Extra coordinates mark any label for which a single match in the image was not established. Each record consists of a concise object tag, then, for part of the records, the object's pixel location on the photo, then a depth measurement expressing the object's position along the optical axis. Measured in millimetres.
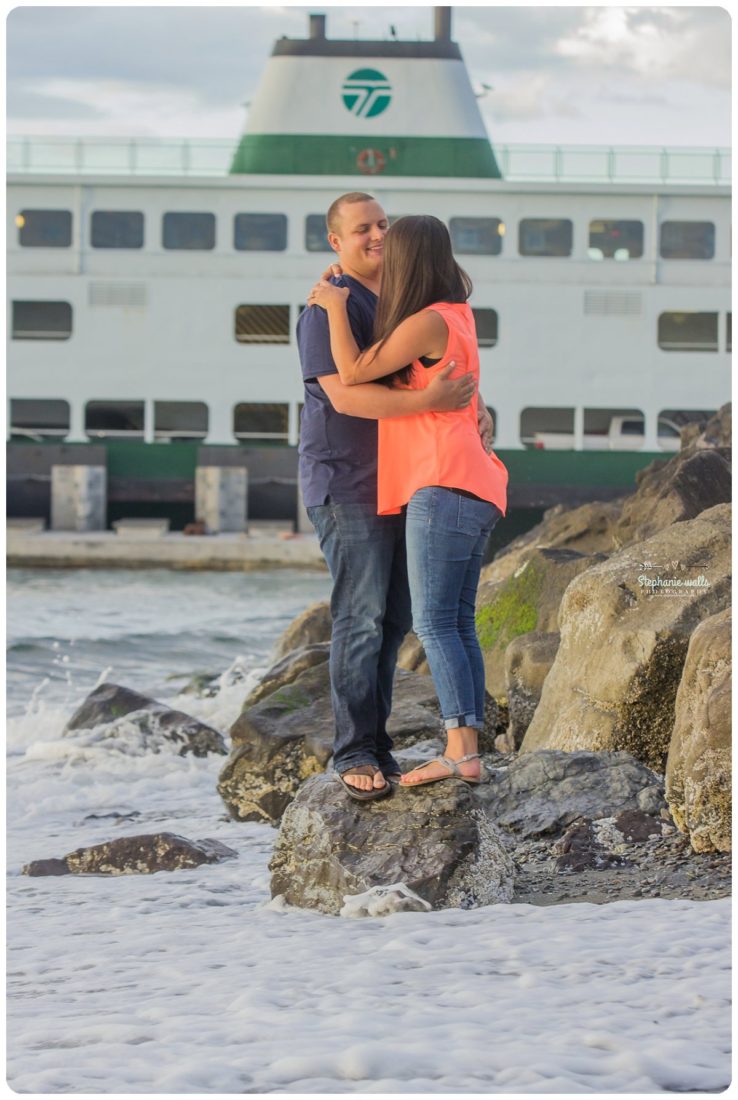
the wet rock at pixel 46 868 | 10562
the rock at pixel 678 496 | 15485
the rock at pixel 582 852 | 9147
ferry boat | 39817
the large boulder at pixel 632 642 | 10377
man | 7939
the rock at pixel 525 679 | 12585
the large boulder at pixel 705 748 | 9077
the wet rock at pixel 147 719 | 15616
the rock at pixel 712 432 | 23293
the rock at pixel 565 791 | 9685
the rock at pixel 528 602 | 14593
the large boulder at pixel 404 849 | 8393
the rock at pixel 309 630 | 18416
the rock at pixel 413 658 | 16016
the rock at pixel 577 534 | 18708
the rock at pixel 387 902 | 8331
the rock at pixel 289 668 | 14647
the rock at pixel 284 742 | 12277
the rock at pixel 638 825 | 9408
